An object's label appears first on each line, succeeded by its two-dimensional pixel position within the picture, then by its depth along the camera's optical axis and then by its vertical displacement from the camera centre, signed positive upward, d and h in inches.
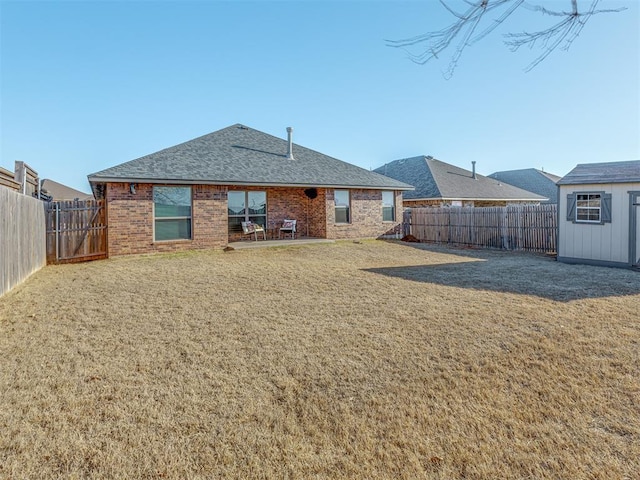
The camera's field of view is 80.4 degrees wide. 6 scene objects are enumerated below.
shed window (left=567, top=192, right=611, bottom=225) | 436.8 +22.8
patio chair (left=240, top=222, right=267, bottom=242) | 585.5 -0.7
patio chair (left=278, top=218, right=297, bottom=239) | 625.4 +2.3
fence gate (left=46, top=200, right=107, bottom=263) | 442.9 -3.1
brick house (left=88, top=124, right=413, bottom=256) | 489.4 +52.5
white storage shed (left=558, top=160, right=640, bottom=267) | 418.6 +13.5
